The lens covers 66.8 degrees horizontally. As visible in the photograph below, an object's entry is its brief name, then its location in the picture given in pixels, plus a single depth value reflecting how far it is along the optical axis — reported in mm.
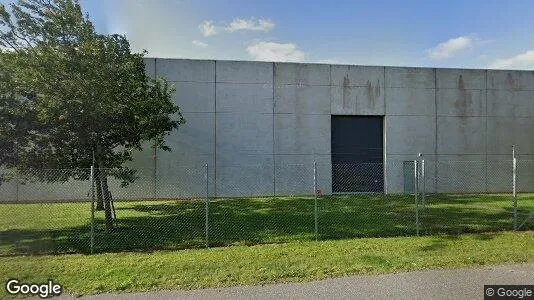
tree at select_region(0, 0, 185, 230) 9086
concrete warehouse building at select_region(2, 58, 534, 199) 19875
